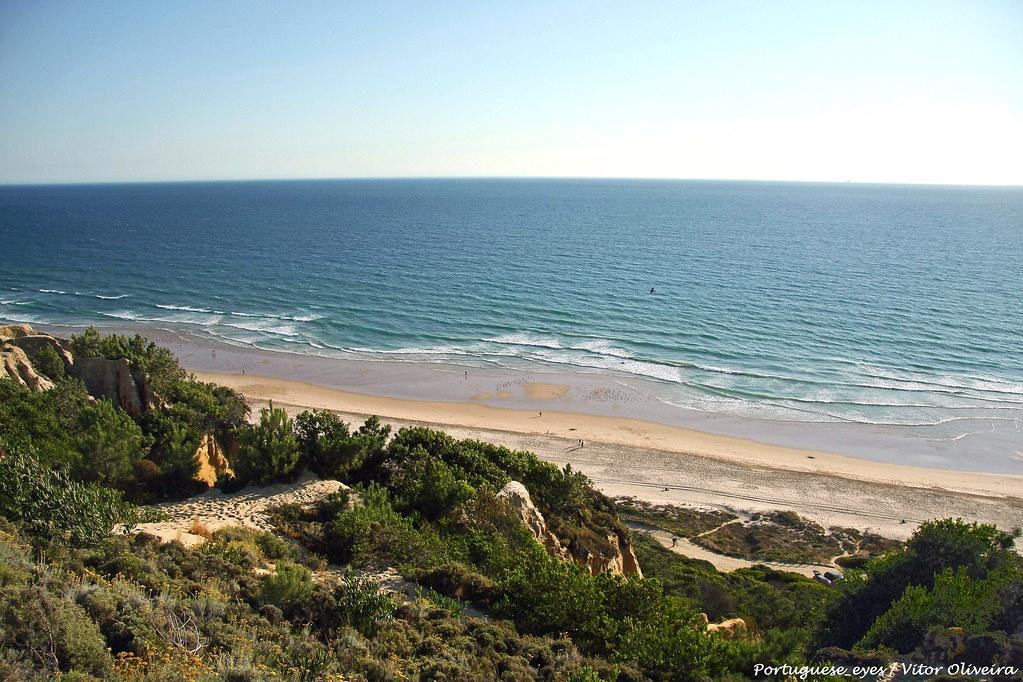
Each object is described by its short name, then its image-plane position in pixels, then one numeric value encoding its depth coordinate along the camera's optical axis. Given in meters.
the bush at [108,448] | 16.95
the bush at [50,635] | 7.83
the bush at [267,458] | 18.42
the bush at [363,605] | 10.84
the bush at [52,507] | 11.93
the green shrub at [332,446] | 19.58
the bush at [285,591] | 11.05
